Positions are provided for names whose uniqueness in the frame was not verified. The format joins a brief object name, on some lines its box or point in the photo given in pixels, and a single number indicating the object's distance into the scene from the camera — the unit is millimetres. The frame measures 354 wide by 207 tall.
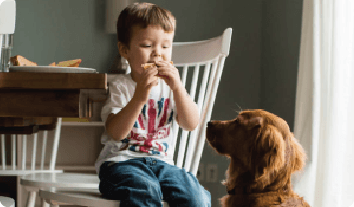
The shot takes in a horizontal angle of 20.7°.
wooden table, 2124
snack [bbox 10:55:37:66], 2422
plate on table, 2166
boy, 2307
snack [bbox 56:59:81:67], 2438
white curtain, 2897
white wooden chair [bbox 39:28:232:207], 2645
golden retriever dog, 2355
